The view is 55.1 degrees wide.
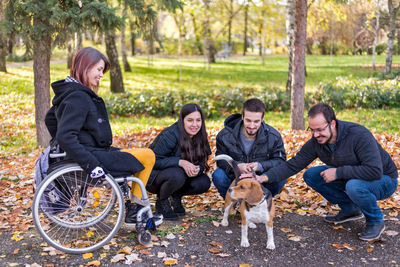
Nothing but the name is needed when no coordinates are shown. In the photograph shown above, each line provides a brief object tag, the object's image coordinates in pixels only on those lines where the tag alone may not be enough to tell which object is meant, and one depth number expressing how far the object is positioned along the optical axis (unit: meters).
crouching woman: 4.21
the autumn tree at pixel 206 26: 20.29
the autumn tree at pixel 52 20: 6.59
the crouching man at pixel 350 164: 3.67
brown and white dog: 3.57
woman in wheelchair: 3.29
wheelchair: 3.39
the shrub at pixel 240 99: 11.35
